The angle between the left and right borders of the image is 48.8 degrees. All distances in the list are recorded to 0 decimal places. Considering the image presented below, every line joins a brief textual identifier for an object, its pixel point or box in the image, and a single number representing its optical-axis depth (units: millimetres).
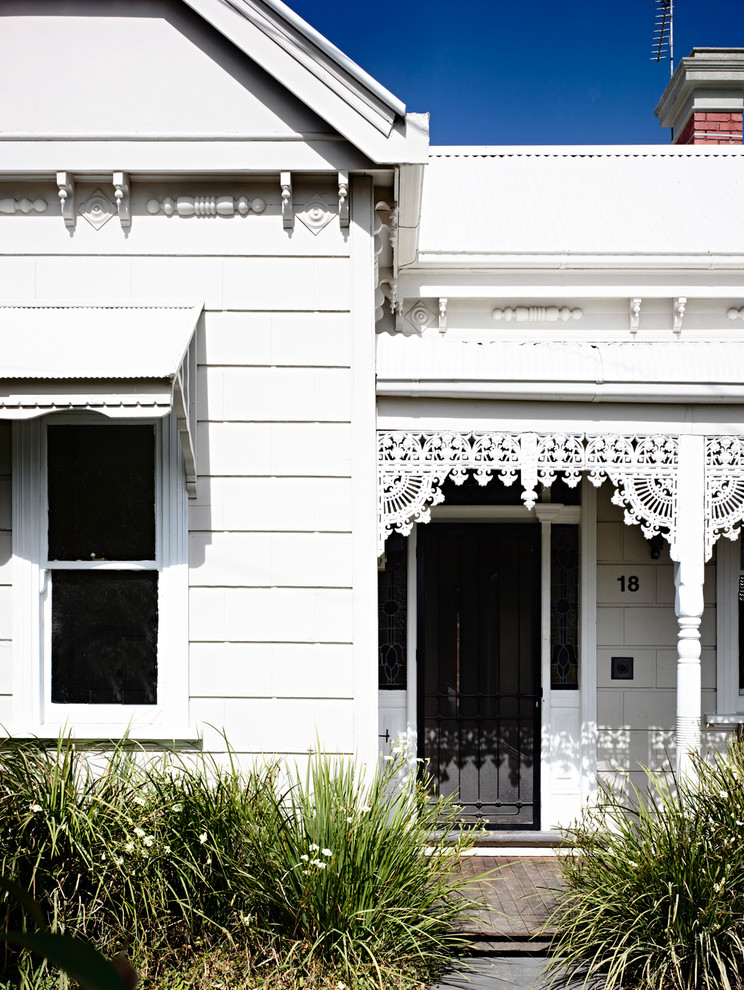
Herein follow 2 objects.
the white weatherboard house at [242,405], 4391
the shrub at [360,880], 3582
